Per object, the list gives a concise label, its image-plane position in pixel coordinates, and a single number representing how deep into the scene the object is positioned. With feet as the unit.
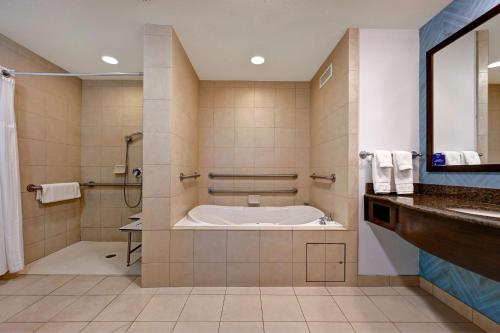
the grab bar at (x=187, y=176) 6.75
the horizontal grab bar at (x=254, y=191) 9.23
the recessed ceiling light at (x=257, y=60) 7.32
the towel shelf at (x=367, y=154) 5.85
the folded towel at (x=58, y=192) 7.45
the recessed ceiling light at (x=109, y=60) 7.50
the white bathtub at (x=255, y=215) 7.96
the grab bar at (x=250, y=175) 9.20
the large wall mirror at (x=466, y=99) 4.33
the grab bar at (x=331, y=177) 6.77
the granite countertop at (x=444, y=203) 2.95
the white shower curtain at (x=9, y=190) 5.90
